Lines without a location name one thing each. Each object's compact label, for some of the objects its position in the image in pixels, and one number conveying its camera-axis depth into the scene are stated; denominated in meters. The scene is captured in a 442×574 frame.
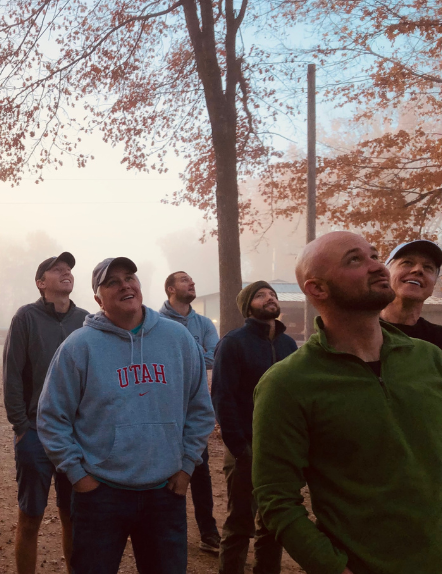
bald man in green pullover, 1.91
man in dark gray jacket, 4.03
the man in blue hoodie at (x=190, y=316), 5.42
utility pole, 15.02
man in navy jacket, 4.24
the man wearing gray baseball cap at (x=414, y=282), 3.22
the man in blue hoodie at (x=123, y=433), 2.86
